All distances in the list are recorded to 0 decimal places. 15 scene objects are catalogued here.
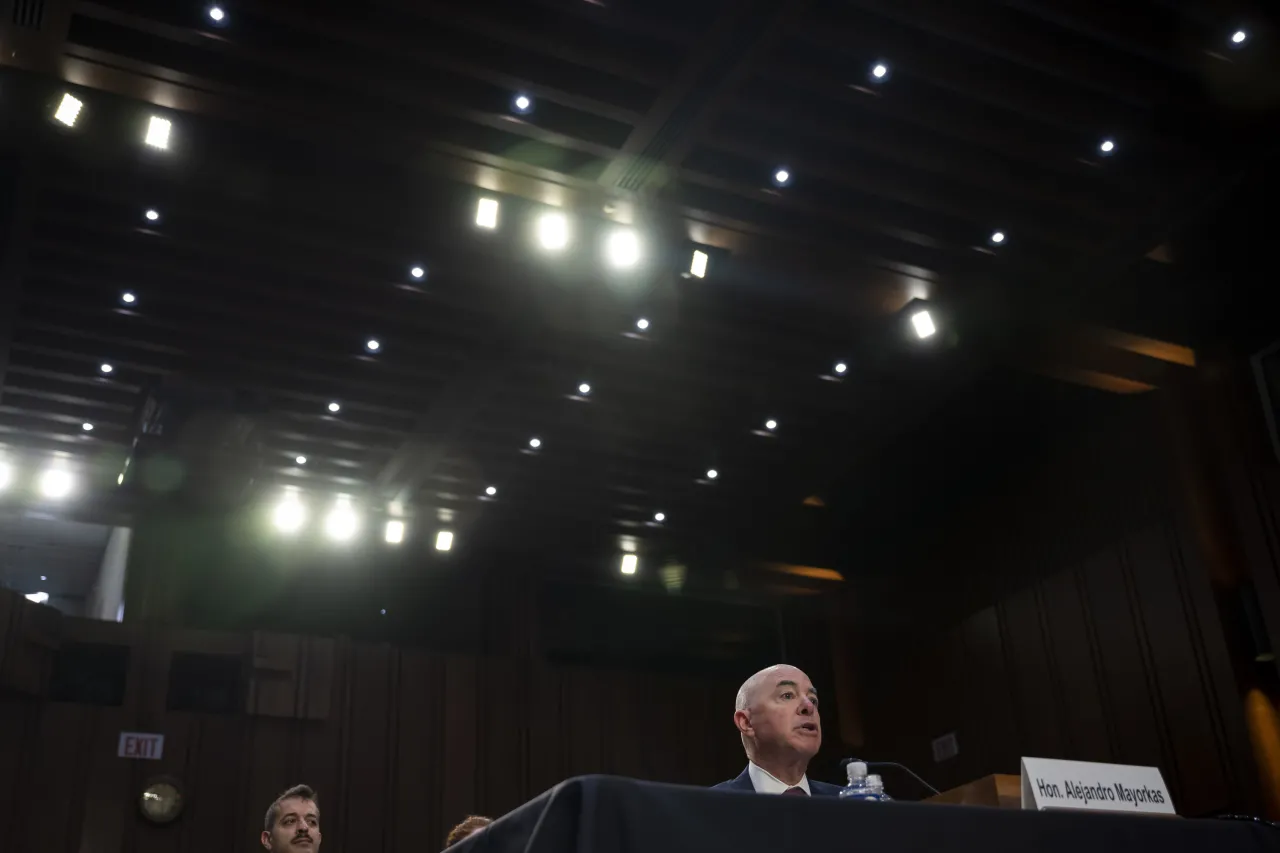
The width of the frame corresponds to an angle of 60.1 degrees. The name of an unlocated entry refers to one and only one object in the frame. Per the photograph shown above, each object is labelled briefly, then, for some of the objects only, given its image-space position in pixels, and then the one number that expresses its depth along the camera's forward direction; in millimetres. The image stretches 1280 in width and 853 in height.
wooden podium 2824
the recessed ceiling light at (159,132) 6172
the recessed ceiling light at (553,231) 6883
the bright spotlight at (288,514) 10305
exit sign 9242
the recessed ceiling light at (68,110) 5980
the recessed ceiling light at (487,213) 6766
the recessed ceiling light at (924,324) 7824
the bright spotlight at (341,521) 10414
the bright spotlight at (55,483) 9711
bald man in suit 3023
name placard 2256
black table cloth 1426
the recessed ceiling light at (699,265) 7184
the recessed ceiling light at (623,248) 6973
